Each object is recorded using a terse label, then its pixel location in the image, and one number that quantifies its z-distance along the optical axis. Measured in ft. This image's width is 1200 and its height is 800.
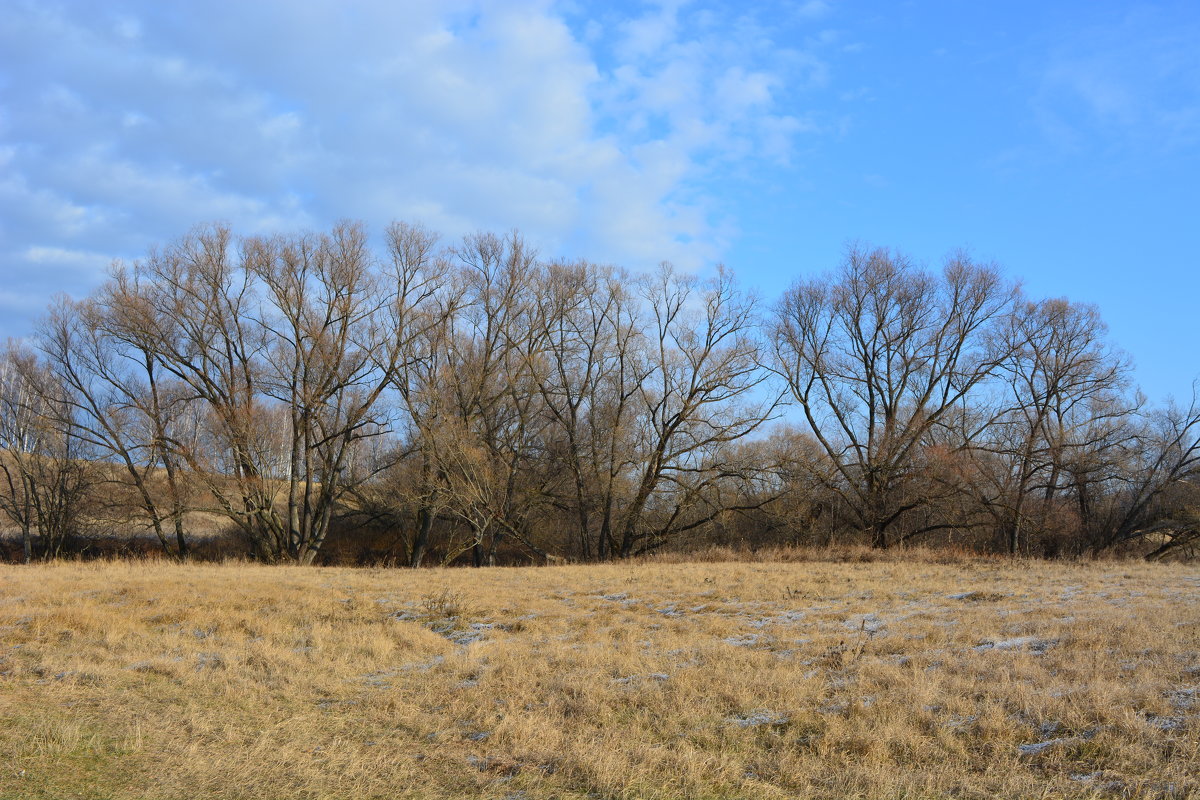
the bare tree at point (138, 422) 97.14
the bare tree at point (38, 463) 112.98
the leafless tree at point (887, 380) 107.34
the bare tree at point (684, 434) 107.65
